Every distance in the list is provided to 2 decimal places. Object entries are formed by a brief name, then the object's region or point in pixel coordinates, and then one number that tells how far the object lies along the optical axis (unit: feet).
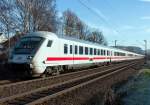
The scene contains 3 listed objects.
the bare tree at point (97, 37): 147.32
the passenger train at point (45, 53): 26.15
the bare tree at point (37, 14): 64.27
